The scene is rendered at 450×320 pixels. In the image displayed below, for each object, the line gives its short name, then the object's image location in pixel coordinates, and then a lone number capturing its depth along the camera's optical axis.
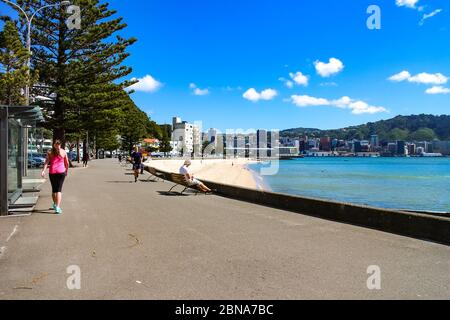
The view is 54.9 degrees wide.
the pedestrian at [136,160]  20.84
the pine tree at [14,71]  19.59
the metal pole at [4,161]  8.92
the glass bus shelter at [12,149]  9.01
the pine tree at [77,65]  33.50
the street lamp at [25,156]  14.15
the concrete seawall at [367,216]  7.23
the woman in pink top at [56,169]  9.67
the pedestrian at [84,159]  40.03
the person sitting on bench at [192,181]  14.41
